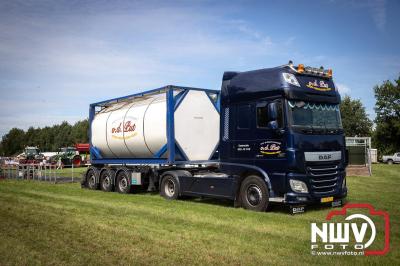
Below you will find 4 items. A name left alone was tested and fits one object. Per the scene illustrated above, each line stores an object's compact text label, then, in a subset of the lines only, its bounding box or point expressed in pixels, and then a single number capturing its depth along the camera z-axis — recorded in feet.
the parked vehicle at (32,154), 188.86
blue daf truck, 37.78
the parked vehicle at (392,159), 184.44
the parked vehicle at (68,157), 168.46
